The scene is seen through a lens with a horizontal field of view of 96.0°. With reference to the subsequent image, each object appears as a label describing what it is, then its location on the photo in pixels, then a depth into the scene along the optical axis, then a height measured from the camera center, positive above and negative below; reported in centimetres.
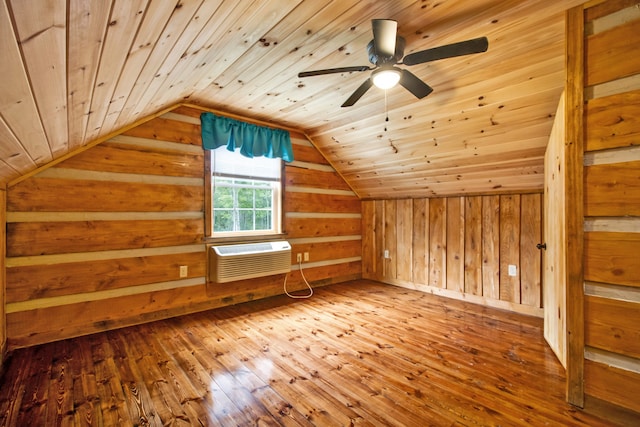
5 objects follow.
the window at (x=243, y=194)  342 +27
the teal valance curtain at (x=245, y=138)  322 +94
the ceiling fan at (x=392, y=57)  152 +93
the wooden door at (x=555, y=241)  191 -20
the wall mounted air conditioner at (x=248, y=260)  321 -53
